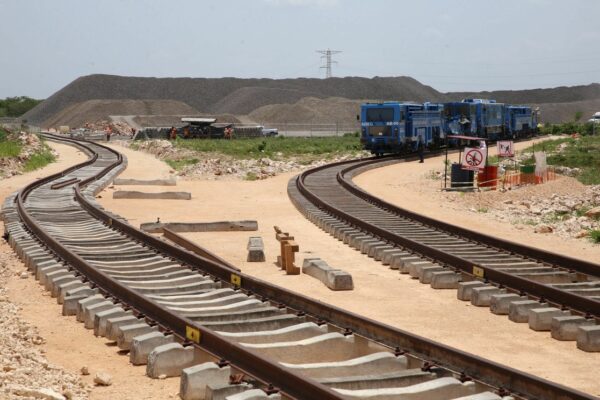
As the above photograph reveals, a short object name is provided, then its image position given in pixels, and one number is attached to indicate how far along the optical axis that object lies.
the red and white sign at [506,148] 32.28
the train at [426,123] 46.56
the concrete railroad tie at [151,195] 29.02
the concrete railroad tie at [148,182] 33.91
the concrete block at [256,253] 16.56
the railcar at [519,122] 69.25
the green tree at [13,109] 185.23
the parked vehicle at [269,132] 87.61
